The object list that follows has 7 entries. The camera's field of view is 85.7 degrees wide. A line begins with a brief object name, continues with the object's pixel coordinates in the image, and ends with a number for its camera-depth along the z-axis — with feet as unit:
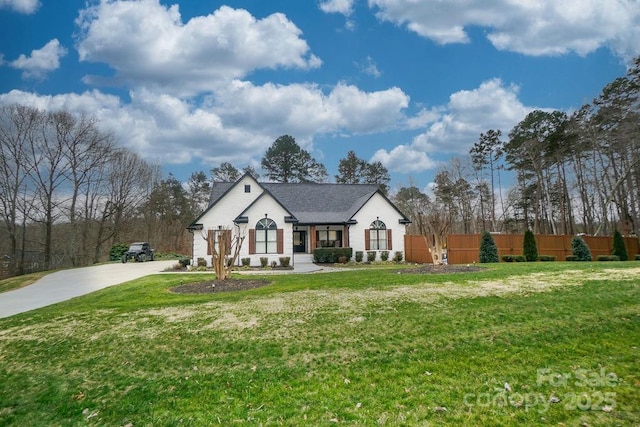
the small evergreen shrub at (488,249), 67.57
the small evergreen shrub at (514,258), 69.21
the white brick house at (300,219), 71.46
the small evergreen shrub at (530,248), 69.82
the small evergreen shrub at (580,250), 69.92
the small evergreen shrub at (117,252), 102.53
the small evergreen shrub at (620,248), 72.84
